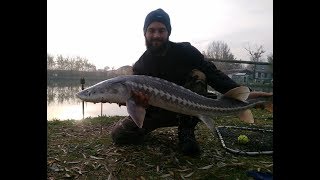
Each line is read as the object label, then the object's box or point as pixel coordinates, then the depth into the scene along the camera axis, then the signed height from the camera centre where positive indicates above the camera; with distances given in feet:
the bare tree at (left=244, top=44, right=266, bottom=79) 135.76 +20.24
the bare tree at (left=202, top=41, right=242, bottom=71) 146.47 +28.59
